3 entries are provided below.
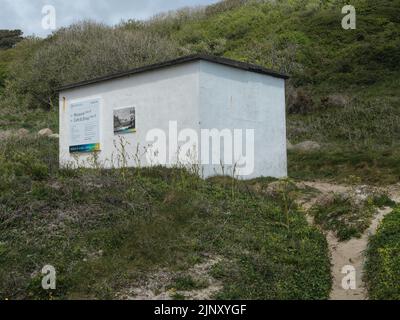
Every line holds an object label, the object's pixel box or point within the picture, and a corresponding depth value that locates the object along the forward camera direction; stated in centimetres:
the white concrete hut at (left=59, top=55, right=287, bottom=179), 1341
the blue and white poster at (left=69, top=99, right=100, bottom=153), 1556
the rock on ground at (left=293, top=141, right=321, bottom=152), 1828
